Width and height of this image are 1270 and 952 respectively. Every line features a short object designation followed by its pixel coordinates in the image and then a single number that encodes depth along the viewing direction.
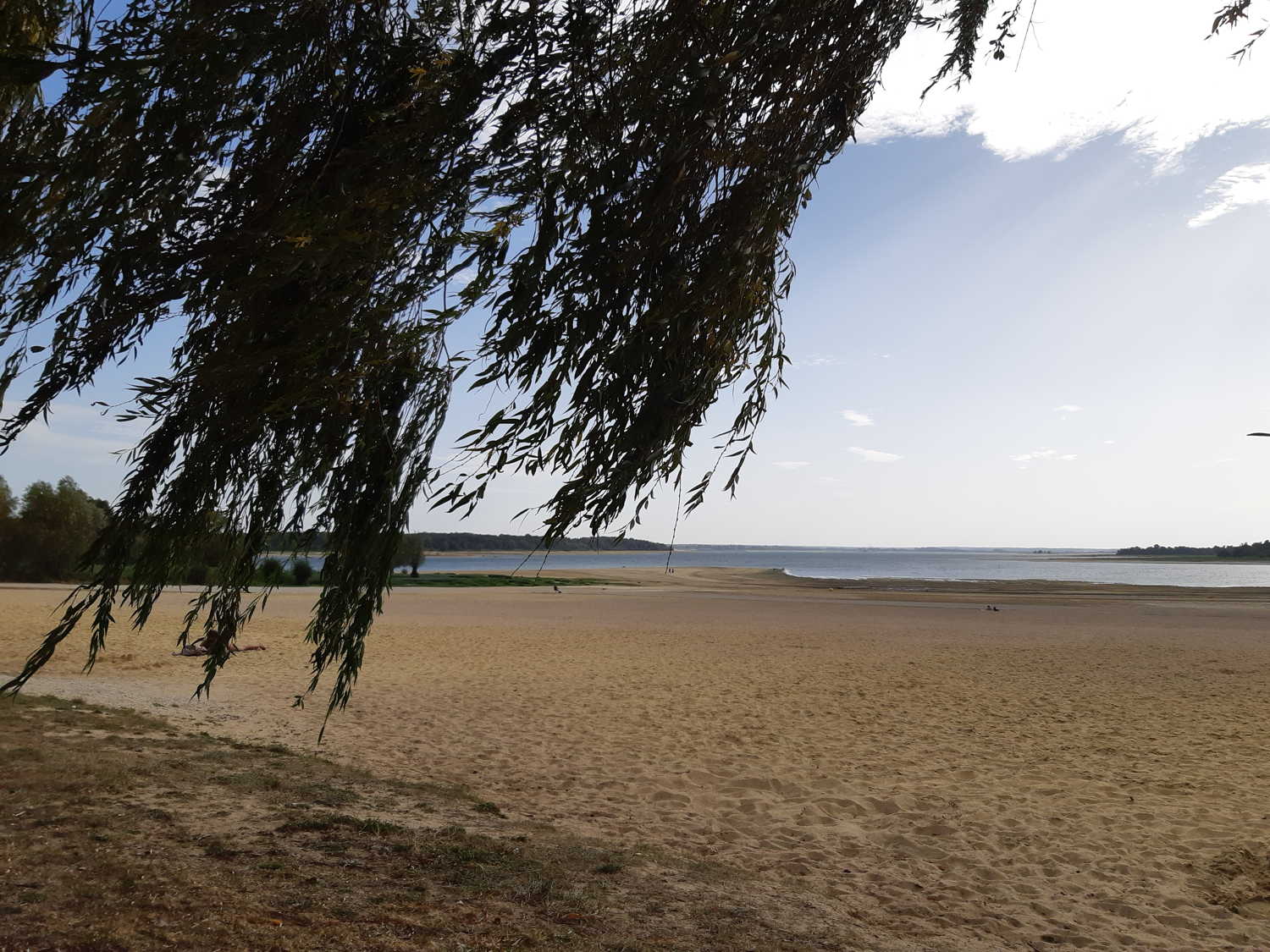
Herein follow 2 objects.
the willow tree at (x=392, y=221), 3.41
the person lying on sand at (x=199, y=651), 14.68
